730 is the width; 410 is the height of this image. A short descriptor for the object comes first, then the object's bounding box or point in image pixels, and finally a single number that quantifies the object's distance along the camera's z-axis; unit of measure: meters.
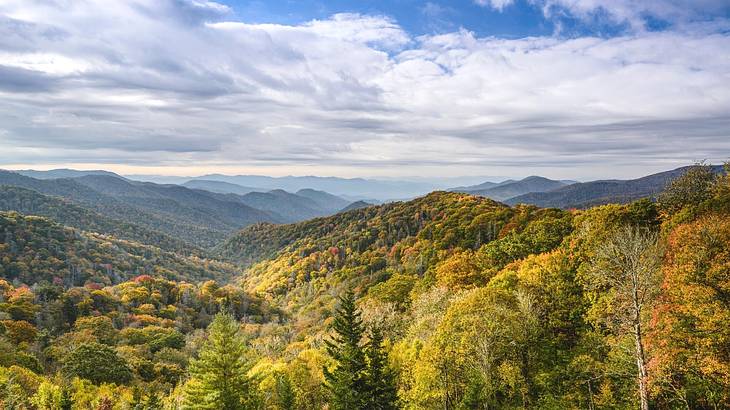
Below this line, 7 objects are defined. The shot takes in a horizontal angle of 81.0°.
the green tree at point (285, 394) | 36.00
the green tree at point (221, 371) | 26.68
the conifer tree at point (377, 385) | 29.33
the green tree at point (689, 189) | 44.74
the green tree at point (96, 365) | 55.42
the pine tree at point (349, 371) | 28.92
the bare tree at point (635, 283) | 23.16
